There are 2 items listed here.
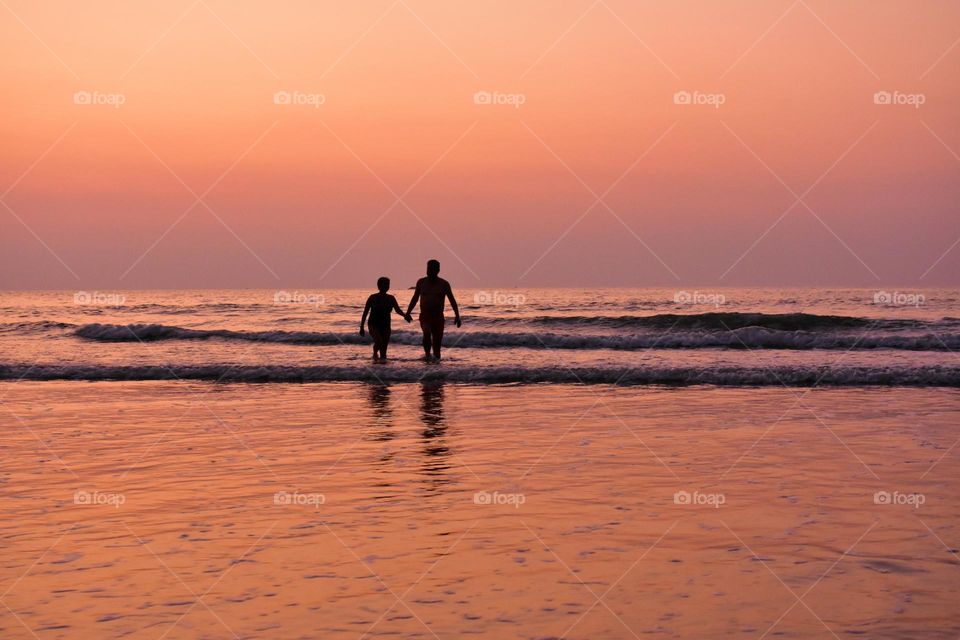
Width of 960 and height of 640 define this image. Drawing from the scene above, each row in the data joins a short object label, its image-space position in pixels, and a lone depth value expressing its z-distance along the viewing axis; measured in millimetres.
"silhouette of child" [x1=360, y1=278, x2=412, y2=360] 19578
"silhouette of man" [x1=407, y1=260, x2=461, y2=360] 18766
